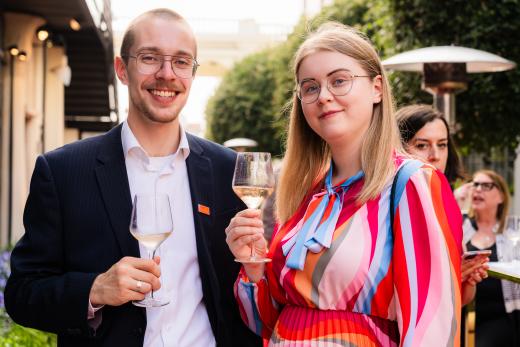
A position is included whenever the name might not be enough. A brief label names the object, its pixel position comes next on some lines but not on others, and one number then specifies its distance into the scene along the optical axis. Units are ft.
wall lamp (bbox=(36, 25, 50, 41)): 34.81
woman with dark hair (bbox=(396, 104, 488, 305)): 15.06
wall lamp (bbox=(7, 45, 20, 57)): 32.96
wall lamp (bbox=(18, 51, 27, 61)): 33.17
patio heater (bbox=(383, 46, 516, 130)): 21.50
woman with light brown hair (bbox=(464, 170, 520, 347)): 17.30
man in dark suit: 9.30
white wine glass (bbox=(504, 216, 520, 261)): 14.05
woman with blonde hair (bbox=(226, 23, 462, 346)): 7.86
